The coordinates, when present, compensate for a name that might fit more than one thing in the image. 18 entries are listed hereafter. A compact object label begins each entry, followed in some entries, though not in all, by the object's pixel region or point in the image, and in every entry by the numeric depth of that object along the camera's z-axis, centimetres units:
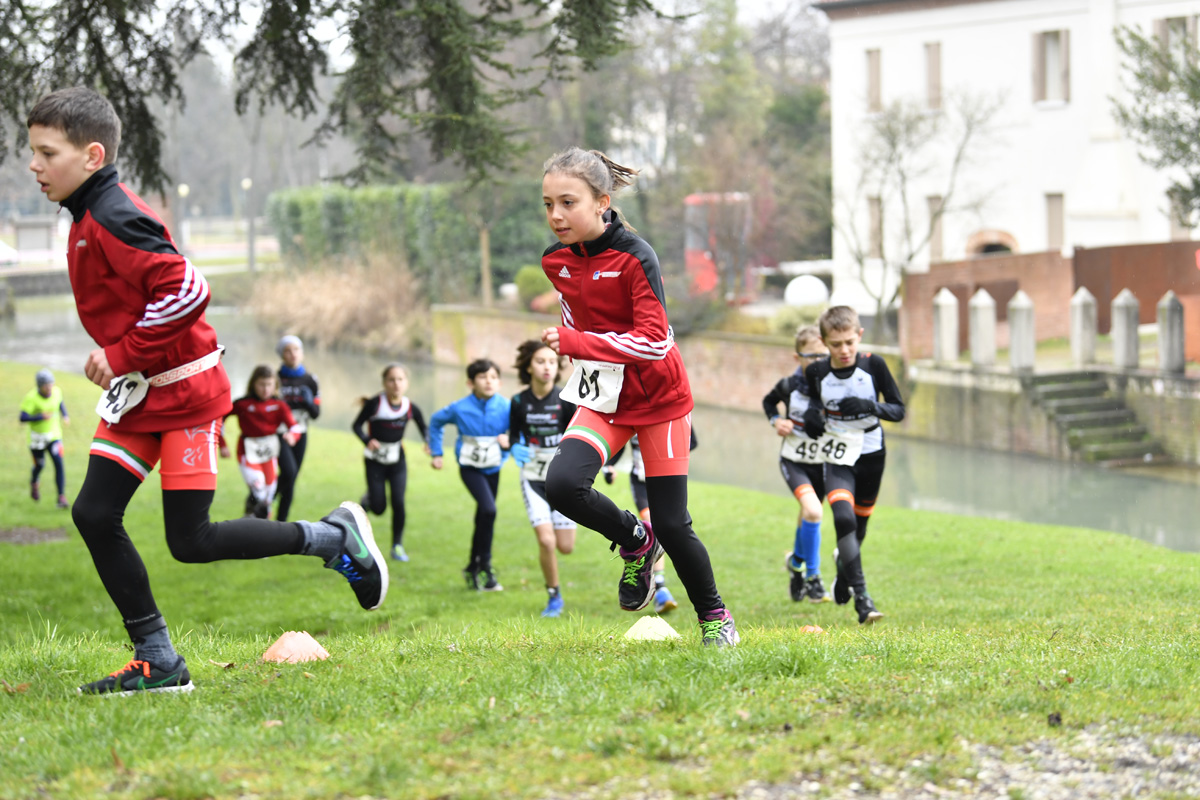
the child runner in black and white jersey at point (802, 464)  943
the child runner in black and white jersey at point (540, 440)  1019
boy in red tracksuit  479
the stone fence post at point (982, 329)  2823
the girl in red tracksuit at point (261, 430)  1352
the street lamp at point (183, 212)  8644
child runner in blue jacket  1135
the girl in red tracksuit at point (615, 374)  539
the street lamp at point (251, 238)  6675
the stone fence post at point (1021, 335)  2753
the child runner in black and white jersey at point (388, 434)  1302
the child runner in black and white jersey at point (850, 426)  852
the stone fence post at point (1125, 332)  2567
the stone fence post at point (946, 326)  2970
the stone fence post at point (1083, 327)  2725
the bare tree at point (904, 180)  3731
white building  3553
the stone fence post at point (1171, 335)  2492
